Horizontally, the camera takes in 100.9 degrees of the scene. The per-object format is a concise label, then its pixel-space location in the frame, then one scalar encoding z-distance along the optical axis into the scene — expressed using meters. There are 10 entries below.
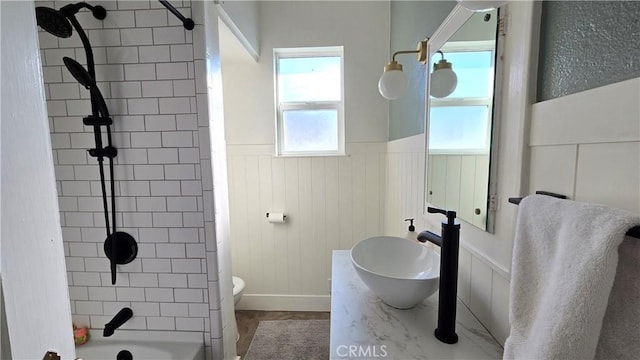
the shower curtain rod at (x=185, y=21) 1.12
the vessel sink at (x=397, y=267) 0.85
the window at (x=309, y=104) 2.37
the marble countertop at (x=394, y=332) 0.72
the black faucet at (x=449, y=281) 0.77
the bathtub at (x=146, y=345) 1.30
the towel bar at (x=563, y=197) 0.34
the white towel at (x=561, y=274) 0.35
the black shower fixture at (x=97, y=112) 1.02
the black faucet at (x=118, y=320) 1.25
